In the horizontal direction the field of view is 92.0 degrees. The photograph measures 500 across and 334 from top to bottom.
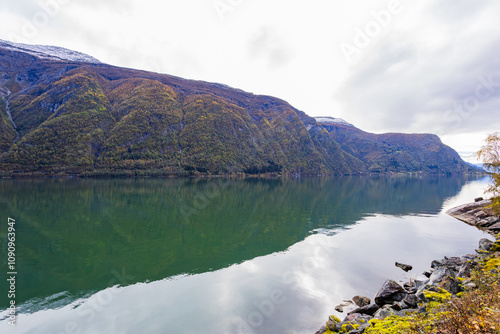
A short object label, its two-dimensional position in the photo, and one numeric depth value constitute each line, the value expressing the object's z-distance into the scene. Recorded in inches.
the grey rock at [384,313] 385.1
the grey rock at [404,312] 385.1
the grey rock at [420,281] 563.5
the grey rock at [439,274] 516.7
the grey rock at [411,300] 425.1
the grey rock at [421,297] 416.2
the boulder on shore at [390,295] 481.1
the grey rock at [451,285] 427.5
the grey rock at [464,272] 500.6
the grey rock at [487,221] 1214.4
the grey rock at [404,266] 723.0
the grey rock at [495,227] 1120.9
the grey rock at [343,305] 501.7
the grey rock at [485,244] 732.1
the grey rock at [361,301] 510.7
